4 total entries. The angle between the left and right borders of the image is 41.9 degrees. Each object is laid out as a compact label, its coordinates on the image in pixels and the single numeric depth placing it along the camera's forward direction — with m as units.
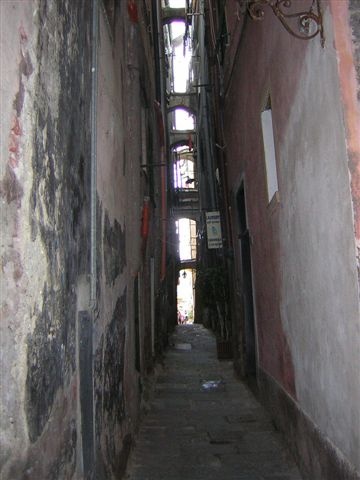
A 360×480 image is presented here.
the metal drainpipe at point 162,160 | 11.65
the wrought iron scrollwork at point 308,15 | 2.92
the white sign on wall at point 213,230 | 10.36
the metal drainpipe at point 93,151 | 3.30
